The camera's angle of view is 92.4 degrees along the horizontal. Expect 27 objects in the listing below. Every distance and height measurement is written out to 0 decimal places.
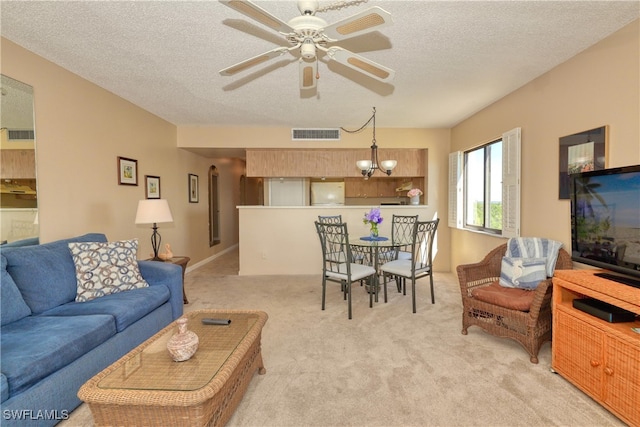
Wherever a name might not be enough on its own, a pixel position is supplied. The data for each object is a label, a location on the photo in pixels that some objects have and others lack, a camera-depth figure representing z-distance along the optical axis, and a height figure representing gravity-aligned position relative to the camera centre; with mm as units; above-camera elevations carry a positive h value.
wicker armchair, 2350 -898
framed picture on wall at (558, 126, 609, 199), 2389 +409
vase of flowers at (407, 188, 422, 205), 5270 +134
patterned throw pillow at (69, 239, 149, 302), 2494 -535
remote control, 2105 -802
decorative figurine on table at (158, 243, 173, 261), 3660 -604
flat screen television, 1872 -124
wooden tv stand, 1654 -868
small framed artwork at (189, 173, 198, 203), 5727 +329
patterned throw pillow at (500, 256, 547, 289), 2611 -605
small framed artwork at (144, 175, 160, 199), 4348 +285
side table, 3656 -668
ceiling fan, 1477 +936
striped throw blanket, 2662 -423
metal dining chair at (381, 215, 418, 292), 4207 -472
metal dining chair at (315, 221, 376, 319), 3377 -681
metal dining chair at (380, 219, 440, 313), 3428 -745
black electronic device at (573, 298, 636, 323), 1834 -671
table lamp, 3412 -64
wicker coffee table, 1364 -835
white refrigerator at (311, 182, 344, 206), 7293 +269
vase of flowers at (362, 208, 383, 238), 3928 -194
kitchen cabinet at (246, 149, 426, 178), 5582 +775
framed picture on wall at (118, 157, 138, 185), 3771 +442
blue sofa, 1583 -781
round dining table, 3635 -621
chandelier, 4457 +571
